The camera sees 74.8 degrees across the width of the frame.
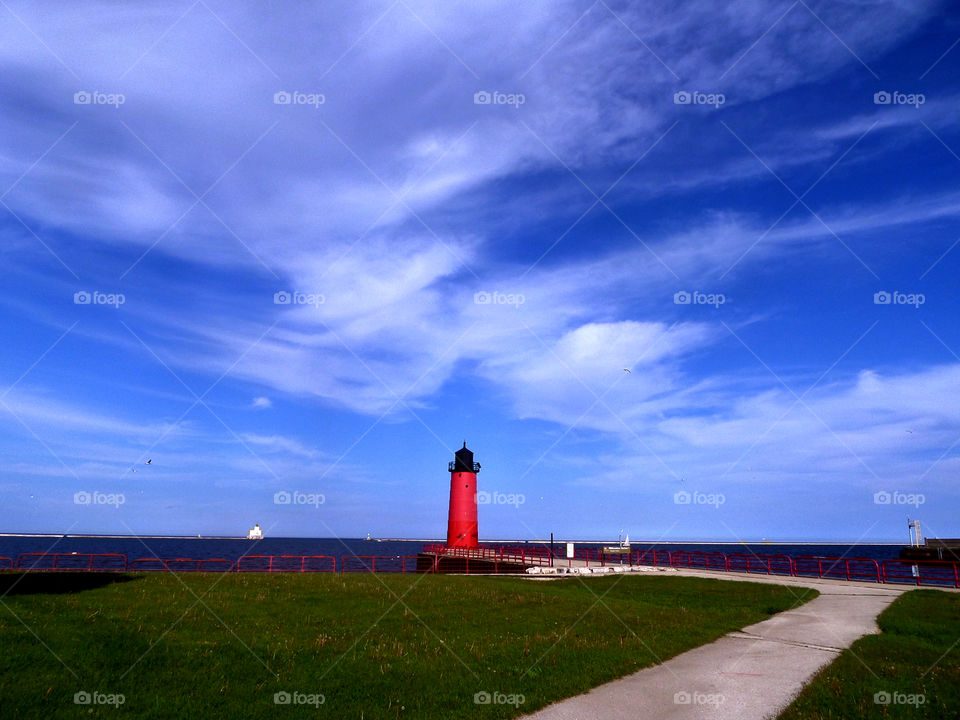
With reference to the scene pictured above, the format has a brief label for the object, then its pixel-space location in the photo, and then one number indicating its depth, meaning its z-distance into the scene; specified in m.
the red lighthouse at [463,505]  50.97
